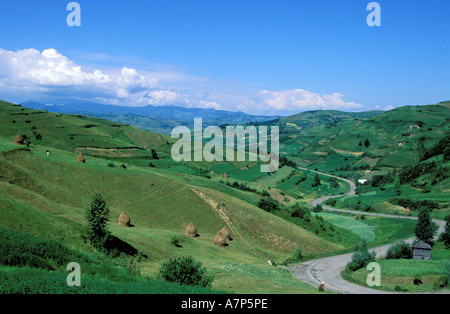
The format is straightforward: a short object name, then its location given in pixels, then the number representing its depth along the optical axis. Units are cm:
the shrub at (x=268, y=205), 10138
